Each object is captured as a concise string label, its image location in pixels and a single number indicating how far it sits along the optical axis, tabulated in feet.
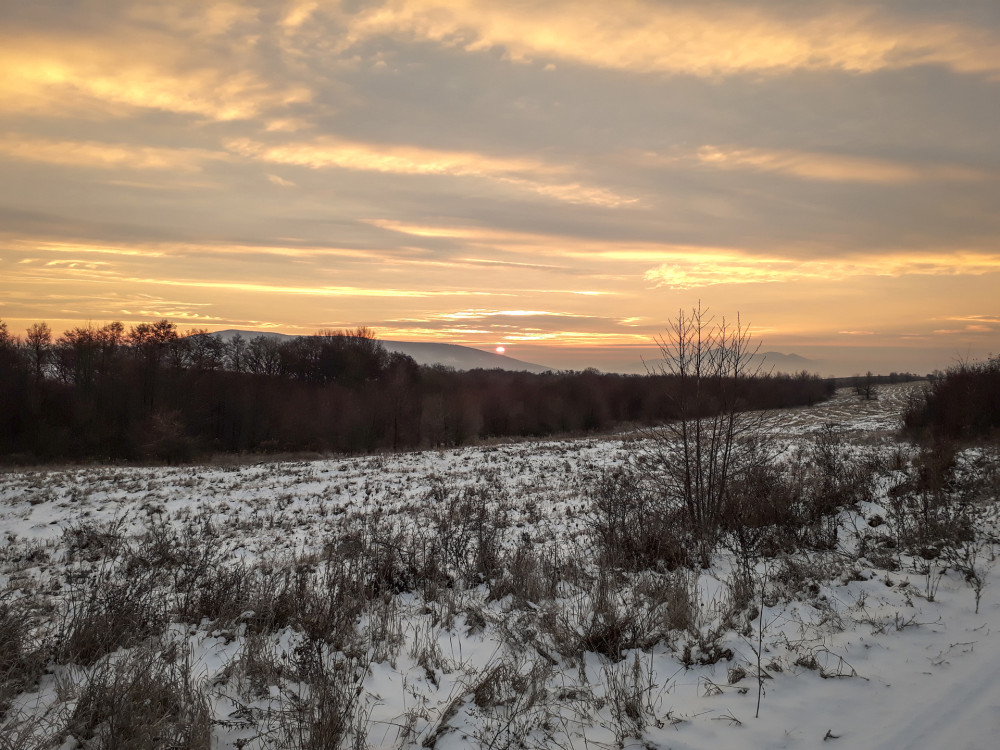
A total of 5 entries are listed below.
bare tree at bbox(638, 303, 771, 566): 26.00
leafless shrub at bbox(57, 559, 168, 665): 13.96
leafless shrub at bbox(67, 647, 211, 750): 10.32
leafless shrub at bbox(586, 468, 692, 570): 21.71
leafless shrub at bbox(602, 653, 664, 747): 11.06
